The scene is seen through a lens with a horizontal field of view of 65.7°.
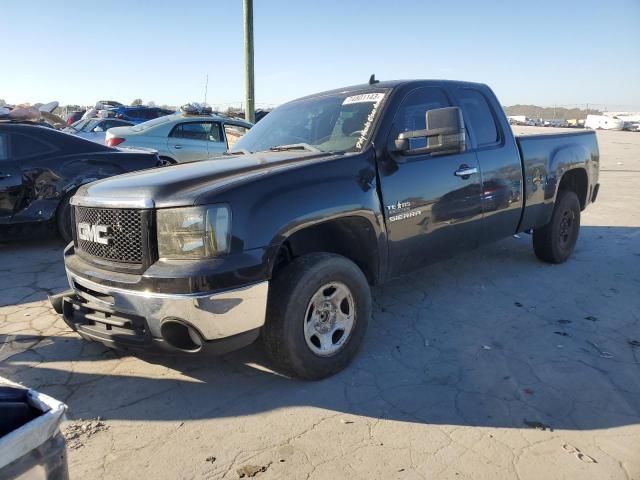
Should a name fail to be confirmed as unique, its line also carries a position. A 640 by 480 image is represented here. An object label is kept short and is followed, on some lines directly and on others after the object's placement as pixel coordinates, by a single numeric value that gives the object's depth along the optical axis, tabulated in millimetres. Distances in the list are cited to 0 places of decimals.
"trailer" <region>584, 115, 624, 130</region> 58494
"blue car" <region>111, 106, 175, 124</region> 20423
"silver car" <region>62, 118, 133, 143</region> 15518
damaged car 5812
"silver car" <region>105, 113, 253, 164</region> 9680
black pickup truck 2645
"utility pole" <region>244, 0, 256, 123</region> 11047
